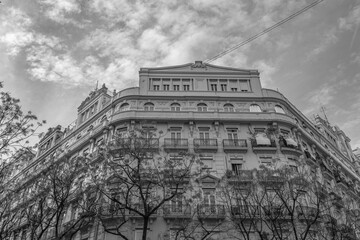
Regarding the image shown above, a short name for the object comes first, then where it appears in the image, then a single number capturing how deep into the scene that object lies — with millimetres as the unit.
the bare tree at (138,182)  17203
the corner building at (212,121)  23609
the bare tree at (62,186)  16906
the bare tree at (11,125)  13156
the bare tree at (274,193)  17672
